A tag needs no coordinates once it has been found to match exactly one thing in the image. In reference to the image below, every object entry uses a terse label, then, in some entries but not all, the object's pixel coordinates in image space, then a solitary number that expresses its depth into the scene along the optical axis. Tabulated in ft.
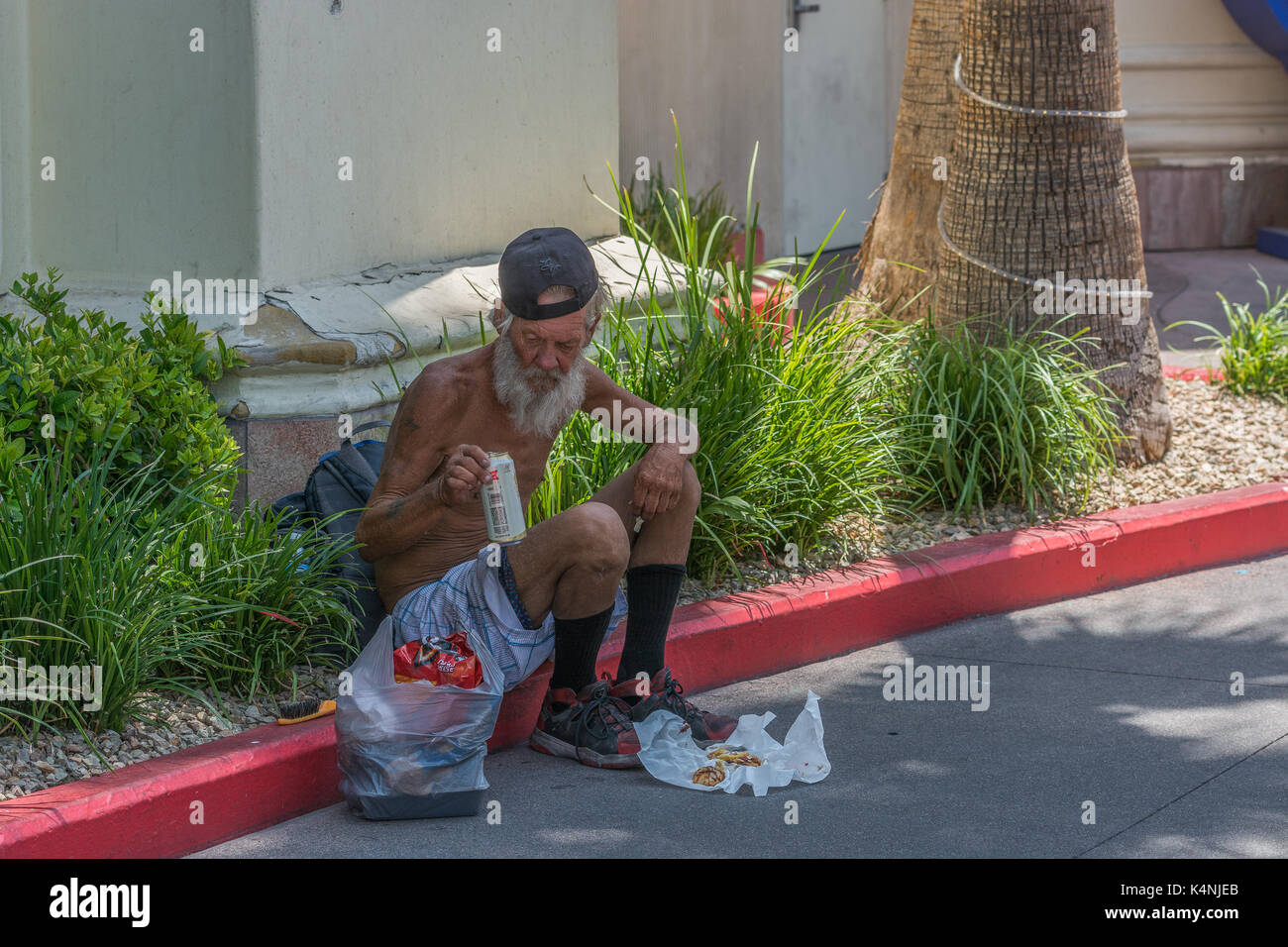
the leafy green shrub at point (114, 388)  30.94
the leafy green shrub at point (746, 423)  35.14
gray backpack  29.78
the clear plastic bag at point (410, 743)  25.54
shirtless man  27.73
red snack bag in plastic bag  26.13
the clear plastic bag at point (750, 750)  27.43
